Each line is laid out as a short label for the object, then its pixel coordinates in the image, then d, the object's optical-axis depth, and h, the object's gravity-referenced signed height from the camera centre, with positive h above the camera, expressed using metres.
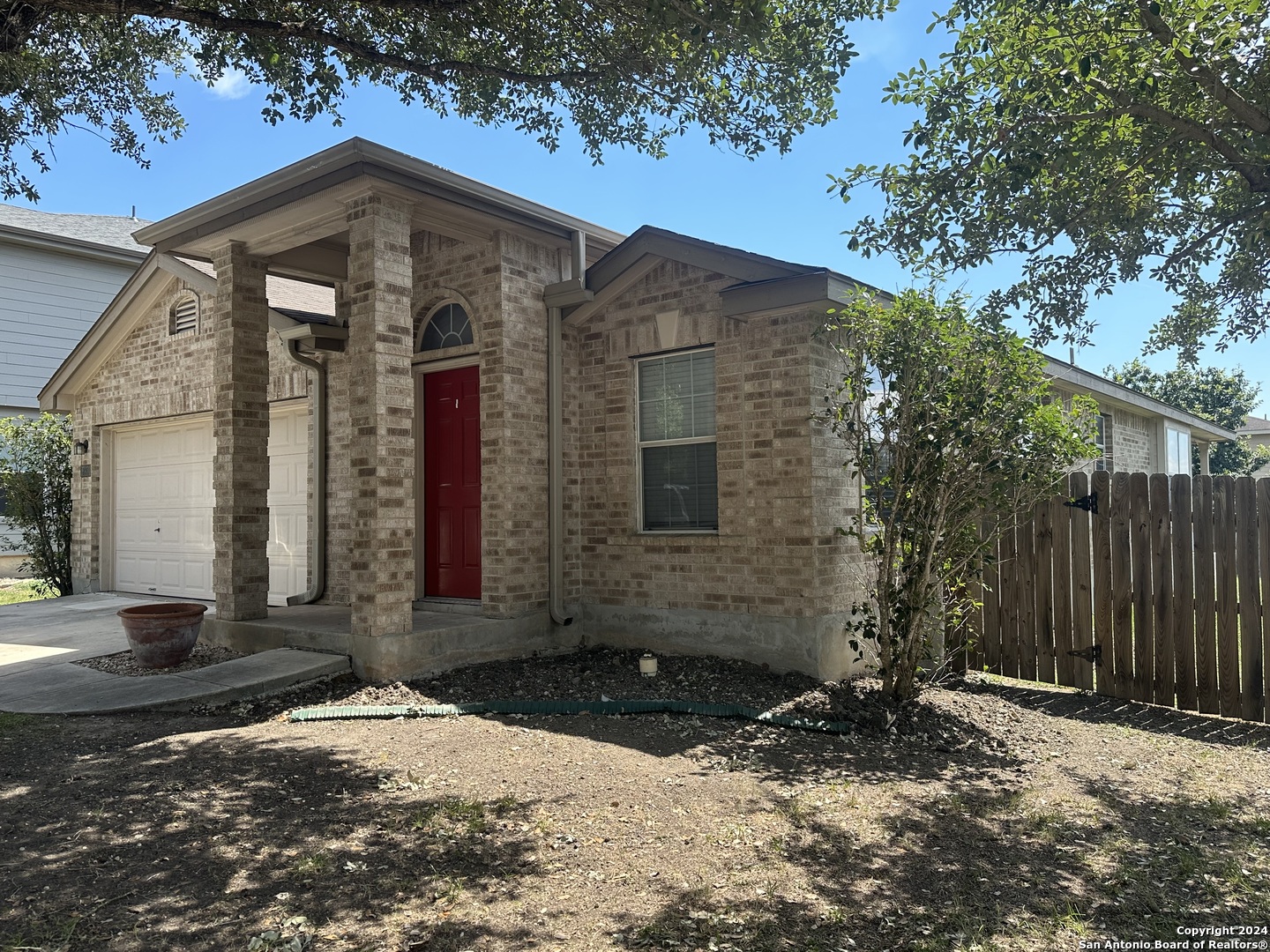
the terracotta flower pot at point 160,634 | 7.18 -1.10
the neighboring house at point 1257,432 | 37.34 +2.50
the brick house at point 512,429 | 6.82 +0.64
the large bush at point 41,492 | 13.39 +0.22
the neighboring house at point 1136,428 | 12.53 +1.20
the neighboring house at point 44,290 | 16.84 +4.45
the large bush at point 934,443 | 5.70 +0.34
